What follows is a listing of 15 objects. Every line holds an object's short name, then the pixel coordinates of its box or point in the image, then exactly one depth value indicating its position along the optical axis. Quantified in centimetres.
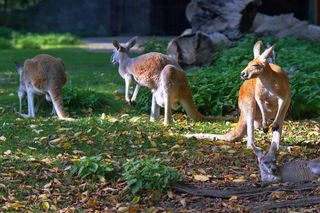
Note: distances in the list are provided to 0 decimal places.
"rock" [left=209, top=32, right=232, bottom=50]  2565
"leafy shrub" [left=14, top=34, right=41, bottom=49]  3752
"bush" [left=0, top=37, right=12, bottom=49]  3751
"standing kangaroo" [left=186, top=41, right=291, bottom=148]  1339
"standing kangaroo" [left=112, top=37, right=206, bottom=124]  1701
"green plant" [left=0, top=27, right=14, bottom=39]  4214
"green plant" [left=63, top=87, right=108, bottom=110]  1945
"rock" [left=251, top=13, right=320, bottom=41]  2807
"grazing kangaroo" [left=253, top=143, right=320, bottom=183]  1144
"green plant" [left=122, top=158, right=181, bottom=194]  1126
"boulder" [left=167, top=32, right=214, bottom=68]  2424
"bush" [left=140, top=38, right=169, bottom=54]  2779
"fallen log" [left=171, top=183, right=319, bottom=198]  1110
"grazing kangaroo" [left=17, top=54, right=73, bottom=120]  1822
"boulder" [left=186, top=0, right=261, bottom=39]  2779
